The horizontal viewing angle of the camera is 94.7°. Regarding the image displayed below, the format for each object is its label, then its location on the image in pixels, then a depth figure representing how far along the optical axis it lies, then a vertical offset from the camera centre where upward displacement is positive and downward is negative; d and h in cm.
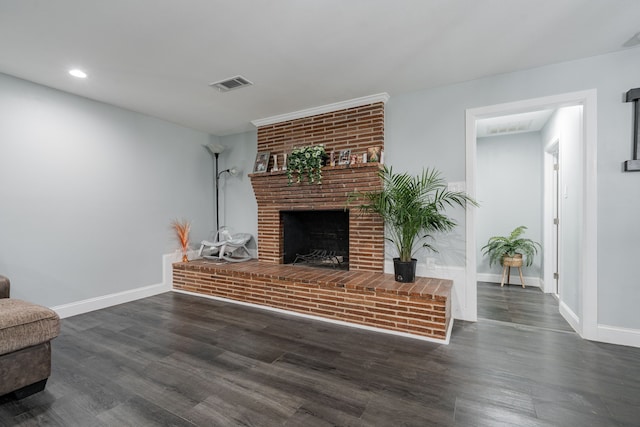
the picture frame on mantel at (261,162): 427 +70
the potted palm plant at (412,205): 303 +6
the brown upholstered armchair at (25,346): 174 -84
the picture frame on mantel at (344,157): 364 +66
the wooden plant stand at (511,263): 438 -78
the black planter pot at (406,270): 302 -62
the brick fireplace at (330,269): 279 -72
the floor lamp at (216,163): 485 +82
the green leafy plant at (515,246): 450 -55
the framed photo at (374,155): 346 +65
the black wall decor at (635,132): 244 +66
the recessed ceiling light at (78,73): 279 +133
